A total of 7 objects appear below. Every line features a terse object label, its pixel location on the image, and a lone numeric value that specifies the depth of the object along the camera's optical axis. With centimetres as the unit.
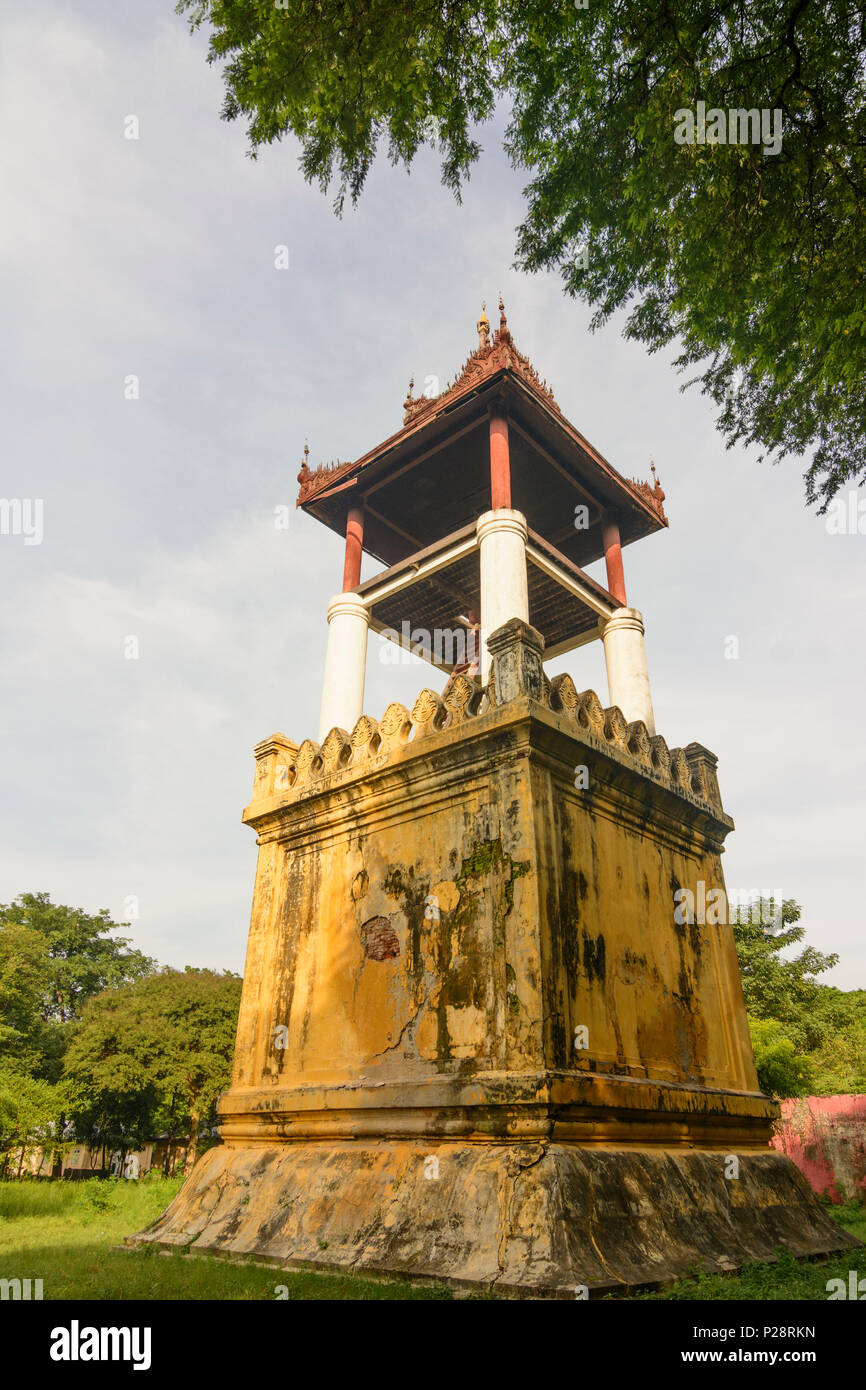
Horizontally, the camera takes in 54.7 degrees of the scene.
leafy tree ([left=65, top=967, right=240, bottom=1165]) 2589
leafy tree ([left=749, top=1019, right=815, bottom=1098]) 2162
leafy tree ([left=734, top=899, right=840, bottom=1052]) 2733
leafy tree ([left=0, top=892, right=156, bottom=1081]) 3226
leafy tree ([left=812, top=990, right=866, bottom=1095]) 2445
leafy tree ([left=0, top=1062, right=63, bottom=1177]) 1816
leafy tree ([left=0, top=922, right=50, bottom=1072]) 2463
